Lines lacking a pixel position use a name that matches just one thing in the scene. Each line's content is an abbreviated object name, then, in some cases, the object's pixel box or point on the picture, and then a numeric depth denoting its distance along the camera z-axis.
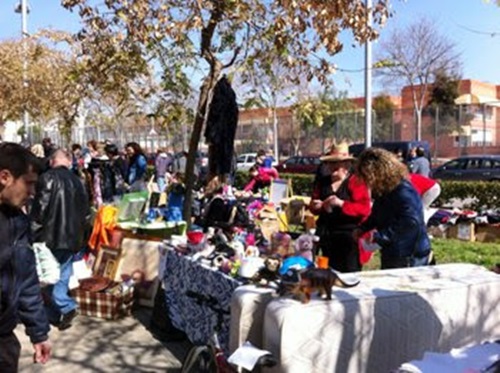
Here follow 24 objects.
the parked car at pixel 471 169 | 21.14
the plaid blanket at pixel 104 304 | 5.90
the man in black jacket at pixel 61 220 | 5.42
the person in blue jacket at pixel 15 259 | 2.57
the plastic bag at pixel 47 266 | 5.57
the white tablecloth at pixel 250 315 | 3.66
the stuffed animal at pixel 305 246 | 4.54
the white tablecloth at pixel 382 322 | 3.35
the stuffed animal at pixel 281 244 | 4.69
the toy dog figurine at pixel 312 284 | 3.43
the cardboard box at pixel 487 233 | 10.54
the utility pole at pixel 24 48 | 23.41
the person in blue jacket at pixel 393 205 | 4.29
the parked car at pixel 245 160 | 29.73
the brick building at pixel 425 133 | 28.39
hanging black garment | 7.03
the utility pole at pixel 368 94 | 12.94
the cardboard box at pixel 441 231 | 11.01
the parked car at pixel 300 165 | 26.14
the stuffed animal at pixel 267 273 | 3.92
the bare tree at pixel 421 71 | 40.31
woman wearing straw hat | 5.12
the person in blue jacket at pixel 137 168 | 12.33
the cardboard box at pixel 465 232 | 10.62
